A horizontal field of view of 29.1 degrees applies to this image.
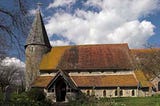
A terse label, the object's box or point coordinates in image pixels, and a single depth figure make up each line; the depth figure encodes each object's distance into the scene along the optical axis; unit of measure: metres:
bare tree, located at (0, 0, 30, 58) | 15.95
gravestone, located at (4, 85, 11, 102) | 16.10
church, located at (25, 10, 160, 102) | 46.09
